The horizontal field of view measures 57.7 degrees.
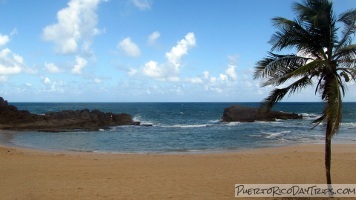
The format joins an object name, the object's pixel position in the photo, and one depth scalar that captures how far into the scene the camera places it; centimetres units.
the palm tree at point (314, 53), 764
